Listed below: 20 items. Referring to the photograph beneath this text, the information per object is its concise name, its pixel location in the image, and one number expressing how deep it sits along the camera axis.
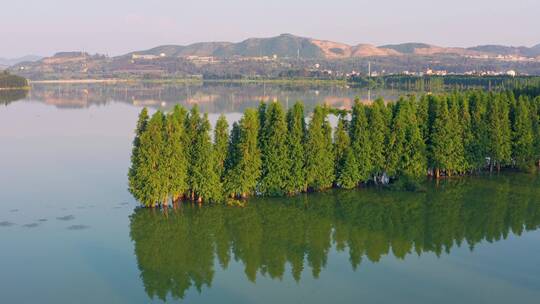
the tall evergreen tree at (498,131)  48.88
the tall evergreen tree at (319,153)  41.81
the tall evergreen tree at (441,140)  46.19
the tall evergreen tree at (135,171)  38.34
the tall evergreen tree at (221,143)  40.06
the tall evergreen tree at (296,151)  41.34
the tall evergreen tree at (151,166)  37.88
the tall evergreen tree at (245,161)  39.78
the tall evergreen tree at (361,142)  43.44
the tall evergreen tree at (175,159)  38.31
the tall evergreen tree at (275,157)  40.94
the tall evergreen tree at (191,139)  39.32
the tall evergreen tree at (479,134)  48.47
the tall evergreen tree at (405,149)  44.50
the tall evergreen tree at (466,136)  47.97
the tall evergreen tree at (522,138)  49.66
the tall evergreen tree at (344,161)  42.97
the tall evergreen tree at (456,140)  46.88
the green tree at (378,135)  44.03
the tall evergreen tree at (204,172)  39.00
